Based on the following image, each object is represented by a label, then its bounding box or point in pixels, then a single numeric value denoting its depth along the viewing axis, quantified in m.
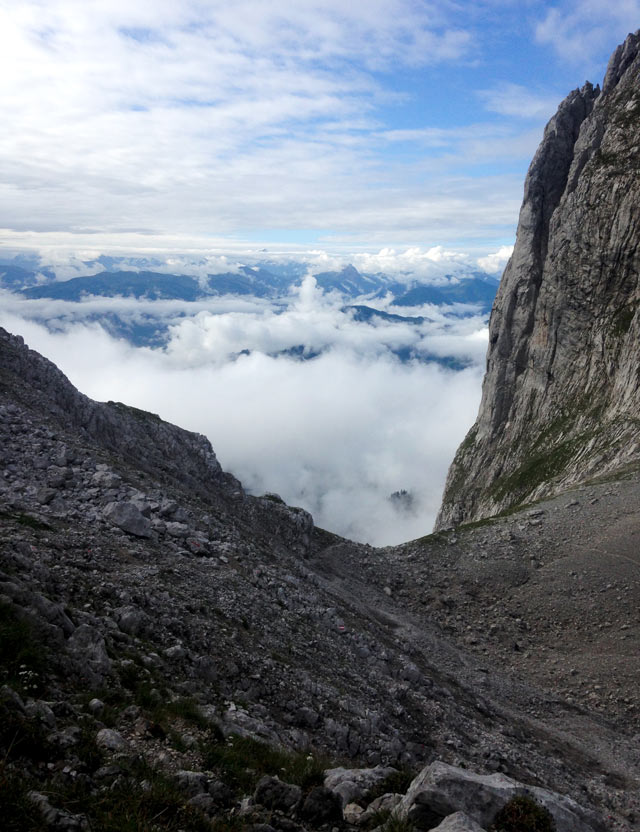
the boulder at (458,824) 7.85
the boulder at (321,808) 8.77
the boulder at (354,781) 9.73
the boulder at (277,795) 8.99
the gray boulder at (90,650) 11.34
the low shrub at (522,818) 8.83
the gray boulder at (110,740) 9.04
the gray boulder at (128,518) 21.45
